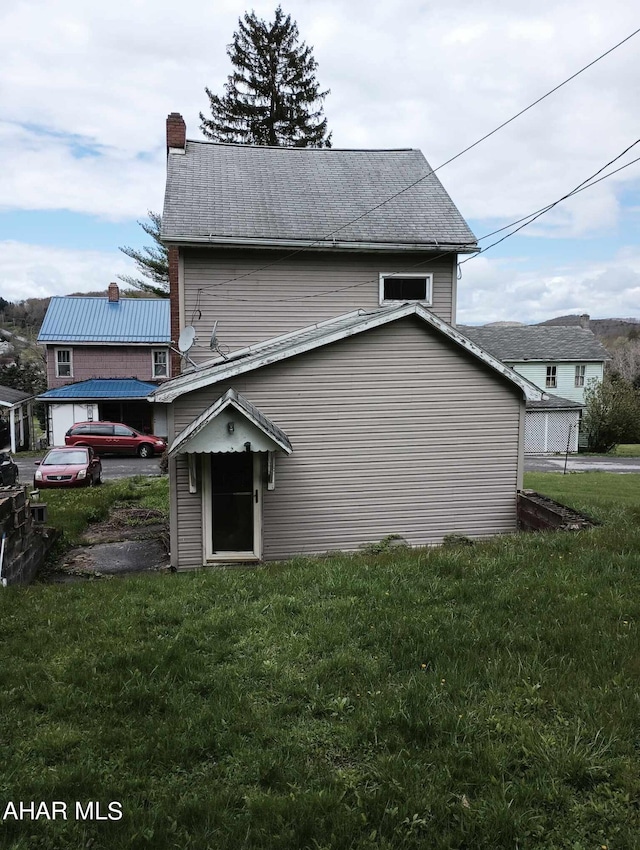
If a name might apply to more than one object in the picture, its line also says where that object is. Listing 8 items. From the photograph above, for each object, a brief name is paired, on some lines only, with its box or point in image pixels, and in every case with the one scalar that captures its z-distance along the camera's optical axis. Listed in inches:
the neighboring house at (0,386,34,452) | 1286.9
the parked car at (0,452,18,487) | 778.4
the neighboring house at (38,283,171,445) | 1341.0
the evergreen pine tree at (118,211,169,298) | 1441.9
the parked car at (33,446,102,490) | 815.1
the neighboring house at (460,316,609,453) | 1587.1
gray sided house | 422.3
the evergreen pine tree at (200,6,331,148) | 1342.3
